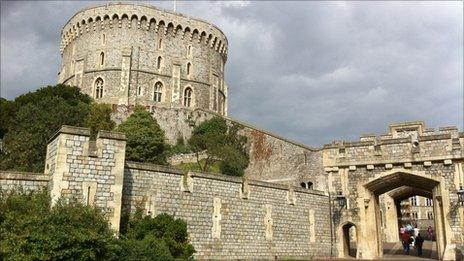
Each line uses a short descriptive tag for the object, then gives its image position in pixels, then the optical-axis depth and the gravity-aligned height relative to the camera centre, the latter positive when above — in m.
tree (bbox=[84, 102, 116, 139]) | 37.40 +9.91
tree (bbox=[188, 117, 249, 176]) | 37.66 +8.31
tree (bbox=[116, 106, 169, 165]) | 34.25 +7.56
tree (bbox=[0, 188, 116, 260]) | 11.21 +0.14
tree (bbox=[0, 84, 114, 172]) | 27.89 +8.01
